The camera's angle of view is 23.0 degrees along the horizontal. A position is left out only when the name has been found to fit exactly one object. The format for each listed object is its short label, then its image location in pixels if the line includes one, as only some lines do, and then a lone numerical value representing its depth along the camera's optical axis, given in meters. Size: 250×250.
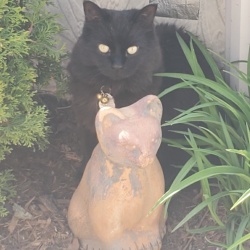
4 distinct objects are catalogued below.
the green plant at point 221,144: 2.13
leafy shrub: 2.22
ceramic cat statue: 1.88
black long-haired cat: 2.31
